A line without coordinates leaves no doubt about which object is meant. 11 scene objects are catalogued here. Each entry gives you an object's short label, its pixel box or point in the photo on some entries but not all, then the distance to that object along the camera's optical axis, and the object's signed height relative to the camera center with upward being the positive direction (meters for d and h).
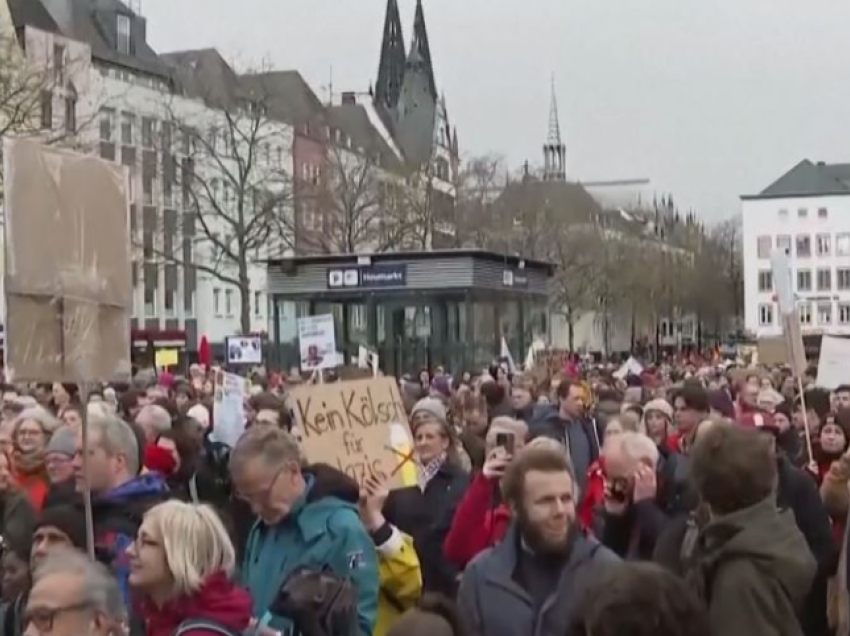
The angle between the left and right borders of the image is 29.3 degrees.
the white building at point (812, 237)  123.88 +8.65
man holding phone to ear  6.05 -0.54
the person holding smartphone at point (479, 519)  6.95 -0.70
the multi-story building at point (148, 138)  57.69 +8.32
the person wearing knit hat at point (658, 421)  10.69 -0.45
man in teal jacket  5.34 -0.56
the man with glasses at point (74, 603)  4.03 -0.60
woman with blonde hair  4.40 -0.59
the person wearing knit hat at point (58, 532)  5.54 -0.59
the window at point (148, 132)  60.28 +8.65
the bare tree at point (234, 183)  51.31 +6.28
